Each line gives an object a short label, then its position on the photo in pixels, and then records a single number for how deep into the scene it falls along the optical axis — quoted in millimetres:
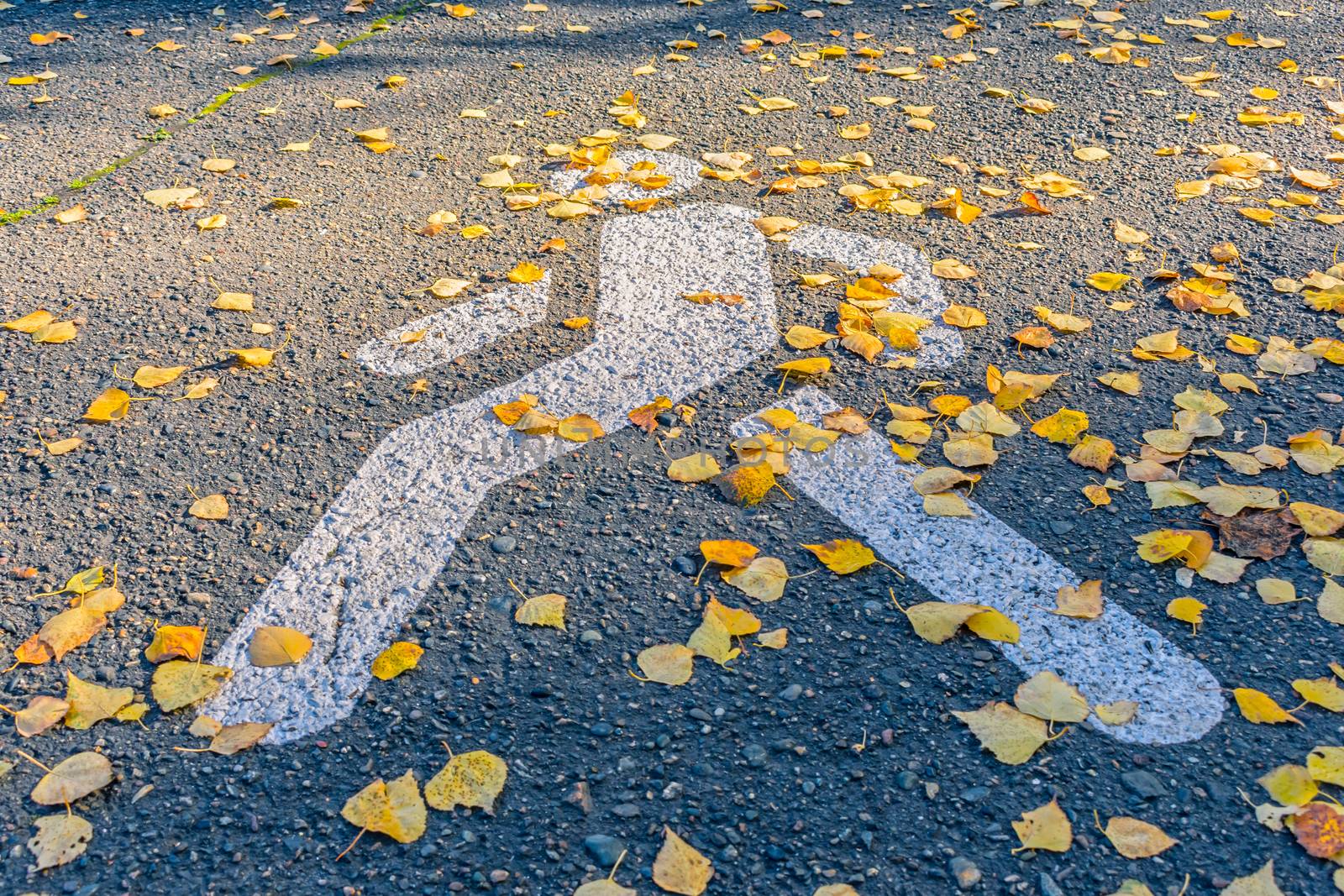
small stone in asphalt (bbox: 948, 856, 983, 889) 1589
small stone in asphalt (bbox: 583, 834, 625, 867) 1639
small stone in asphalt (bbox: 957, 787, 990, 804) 1705
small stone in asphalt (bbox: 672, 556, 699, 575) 2166
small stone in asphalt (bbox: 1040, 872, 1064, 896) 1567
